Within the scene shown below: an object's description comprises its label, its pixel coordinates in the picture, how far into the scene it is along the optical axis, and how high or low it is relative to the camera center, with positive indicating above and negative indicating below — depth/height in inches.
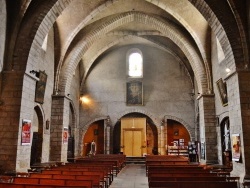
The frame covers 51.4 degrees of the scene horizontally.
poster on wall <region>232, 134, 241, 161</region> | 334.3 -15.4
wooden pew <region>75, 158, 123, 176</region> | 428.8 -47.2
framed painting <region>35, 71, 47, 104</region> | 464.1 +87.1
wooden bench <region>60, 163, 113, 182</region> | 322.1 -42.5
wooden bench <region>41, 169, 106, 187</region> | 262.5 -38.4
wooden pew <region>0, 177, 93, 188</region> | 209.1 -37.5
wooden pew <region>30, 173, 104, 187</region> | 238.8 -37.9
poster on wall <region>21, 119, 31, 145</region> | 358.0 +4.8
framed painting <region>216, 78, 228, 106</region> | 466.9 +81.0
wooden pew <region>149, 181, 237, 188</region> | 209.5 -38.9
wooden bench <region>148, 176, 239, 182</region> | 228.9 -37.9
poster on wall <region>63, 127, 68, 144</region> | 558.3 +1.1
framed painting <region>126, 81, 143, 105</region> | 799.1 +130.0
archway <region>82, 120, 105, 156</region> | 837.2 -1.4
